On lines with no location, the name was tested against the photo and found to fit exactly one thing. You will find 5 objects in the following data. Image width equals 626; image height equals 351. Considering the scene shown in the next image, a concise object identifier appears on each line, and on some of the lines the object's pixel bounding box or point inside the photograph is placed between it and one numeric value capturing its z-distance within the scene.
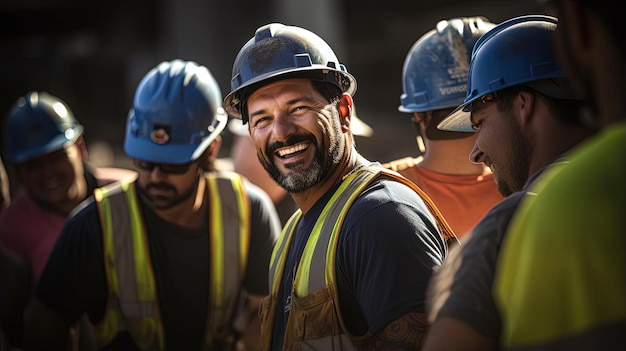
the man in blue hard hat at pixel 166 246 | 4.62
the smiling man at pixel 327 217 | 2.78
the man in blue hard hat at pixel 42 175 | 5.58
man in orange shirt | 4.01
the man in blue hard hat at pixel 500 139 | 2.00
